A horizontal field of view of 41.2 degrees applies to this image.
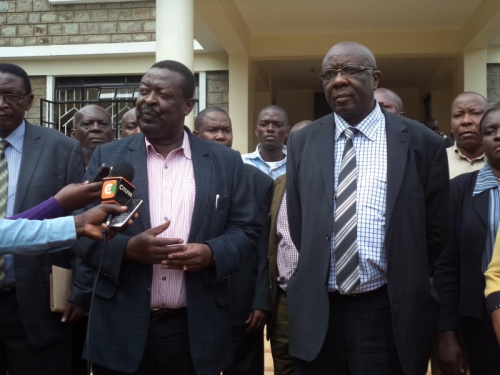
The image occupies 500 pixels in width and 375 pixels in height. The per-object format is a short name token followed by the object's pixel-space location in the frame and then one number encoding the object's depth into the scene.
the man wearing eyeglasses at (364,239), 3.17
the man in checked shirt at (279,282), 4.50
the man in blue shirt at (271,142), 5.73
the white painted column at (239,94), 11.25
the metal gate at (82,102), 11.88
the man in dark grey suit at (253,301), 4.32
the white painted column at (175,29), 8.11
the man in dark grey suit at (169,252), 3.11
